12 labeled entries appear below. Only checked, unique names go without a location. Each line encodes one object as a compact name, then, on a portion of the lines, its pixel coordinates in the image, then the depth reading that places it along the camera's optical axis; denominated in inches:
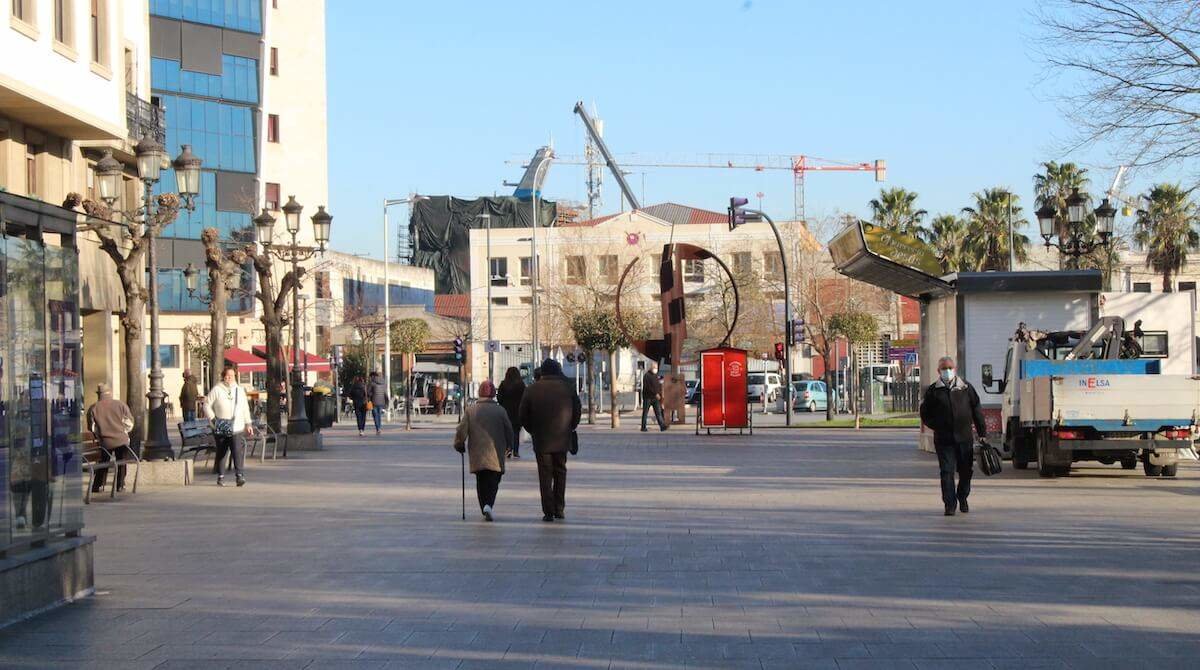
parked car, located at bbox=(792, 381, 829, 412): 2380.7
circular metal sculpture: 1604.3
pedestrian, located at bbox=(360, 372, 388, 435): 1598.2
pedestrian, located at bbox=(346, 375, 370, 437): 1636.3
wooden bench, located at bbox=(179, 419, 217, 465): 993.5
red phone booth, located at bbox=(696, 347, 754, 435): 1434.5
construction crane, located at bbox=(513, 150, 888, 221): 5777.6
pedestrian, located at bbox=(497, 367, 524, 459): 1119.6
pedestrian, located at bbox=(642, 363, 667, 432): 1577.3
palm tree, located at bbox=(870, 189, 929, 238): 2738.7
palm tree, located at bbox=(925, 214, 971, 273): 2635.3
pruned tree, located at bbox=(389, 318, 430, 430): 2728.8
